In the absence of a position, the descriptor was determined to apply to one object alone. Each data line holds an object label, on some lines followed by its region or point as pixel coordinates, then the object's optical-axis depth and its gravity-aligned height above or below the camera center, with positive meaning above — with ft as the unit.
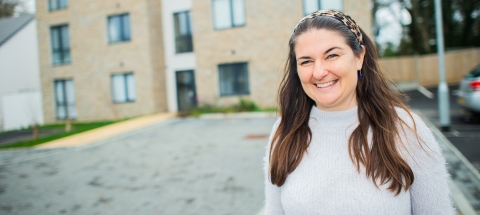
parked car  29.84 -1.32
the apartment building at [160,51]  56.18 +7.85
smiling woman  5.57 -0.99
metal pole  28.91 -1.12
